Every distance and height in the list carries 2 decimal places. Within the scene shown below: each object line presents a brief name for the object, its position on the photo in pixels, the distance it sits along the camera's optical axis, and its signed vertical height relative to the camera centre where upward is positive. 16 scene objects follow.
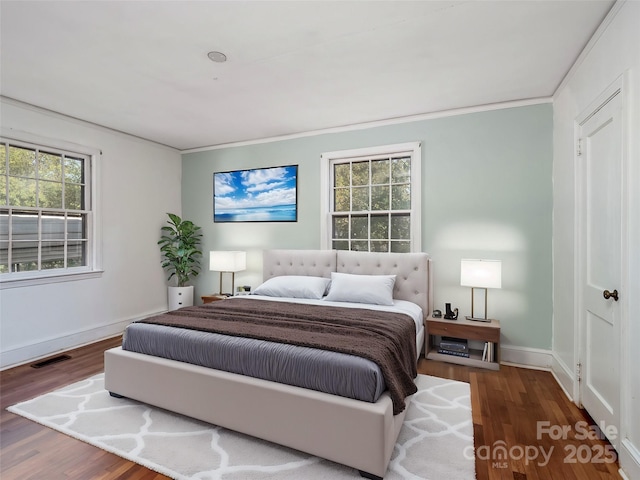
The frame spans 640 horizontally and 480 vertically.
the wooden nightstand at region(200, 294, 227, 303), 4.38 -0.80
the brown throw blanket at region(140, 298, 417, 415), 2.00 -0.65
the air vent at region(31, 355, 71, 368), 3.25 -1.27
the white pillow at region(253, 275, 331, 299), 3.58 -0.54
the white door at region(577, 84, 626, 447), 1.94 -0.12
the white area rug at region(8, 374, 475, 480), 1.78 -1.27
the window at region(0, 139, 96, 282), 3.30 +0.30
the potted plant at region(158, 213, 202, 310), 4.77 -0.22
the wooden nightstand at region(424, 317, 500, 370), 3.11 -0.93
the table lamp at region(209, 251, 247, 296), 4.41 -0.30
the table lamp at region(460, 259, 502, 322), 3.11 -0.33
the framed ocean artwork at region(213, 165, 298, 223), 4.44 +0.63
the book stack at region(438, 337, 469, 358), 3.33 -1.11
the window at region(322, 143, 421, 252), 3.81 +0.50
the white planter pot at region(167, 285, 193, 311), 4.77 -0.86
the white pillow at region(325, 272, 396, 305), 3.28 -0.52
